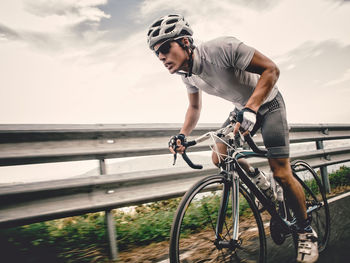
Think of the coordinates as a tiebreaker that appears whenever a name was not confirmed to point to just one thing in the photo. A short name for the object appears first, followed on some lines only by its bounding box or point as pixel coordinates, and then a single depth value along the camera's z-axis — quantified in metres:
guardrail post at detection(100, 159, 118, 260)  2.49
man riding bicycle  2.06
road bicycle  1.94
